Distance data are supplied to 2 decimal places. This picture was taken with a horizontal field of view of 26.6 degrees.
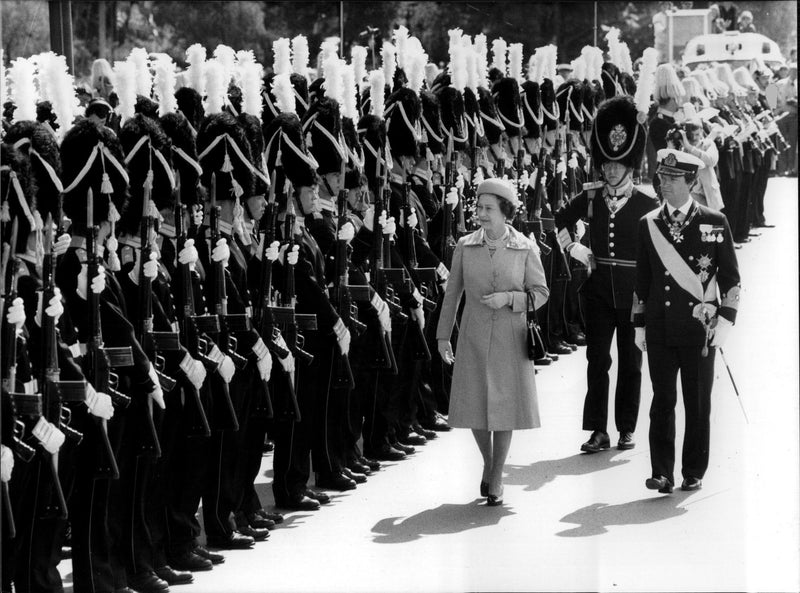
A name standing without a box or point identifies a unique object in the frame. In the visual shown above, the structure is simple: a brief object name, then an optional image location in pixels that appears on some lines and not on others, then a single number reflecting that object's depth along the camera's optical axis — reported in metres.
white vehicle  21.81
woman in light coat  8.66
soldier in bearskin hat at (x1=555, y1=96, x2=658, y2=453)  10.02
